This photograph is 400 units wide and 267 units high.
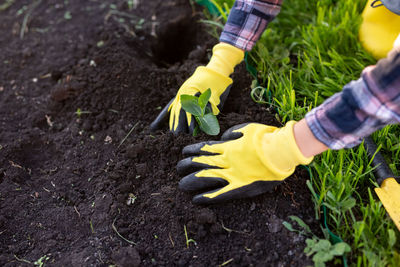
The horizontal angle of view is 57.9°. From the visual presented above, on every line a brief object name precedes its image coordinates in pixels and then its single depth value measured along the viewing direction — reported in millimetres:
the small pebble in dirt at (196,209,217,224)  1430
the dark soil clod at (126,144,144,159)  1669
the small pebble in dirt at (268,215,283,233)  1425
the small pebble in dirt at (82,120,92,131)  1883
